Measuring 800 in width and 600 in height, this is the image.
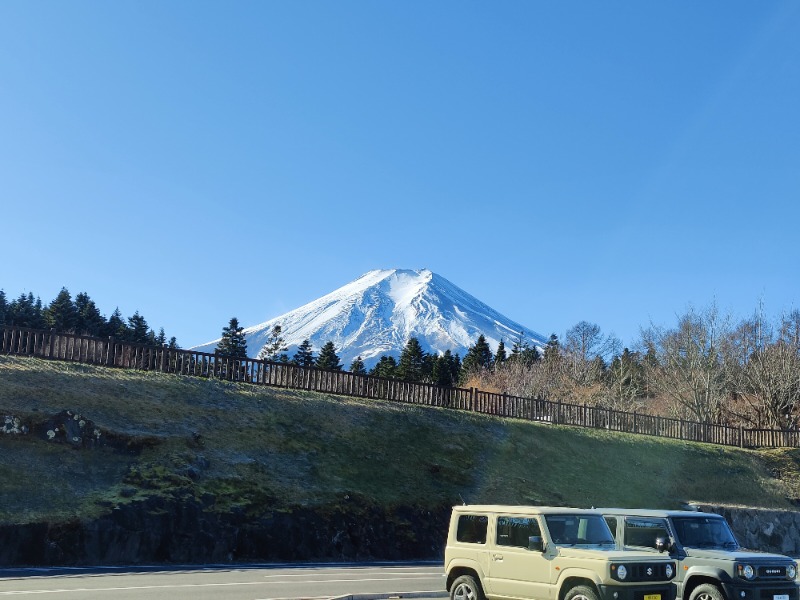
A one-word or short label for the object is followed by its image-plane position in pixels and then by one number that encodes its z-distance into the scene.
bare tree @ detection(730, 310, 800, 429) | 55.50
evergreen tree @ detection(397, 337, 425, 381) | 85.88
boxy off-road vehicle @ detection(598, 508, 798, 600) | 12.23
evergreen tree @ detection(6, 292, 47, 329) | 70.69
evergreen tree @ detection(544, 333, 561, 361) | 81.01
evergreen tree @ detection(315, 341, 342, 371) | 84.38
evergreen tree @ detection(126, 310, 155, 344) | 79.50
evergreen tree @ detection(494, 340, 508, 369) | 98.88
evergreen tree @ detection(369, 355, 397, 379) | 84.50
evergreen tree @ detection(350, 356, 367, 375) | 85.38
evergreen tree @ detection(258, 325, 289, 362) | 81.86
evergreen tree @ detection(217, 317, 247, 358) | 82.62
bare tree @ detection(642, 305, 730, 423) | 56.75
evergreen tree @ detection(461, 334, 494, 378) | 91.49
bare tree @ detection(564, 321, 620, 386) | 74.50
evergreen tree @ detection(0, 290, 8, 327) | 70.74
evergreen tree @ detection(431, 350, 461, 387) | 86.50
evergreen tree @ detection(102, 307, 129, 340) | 77.31
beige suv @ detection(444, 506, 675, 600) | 10.77
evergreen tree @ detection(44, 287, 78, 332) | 71.06
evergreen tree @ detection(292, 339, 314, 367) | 87.34
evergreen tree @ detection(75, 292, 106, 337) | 74.25
